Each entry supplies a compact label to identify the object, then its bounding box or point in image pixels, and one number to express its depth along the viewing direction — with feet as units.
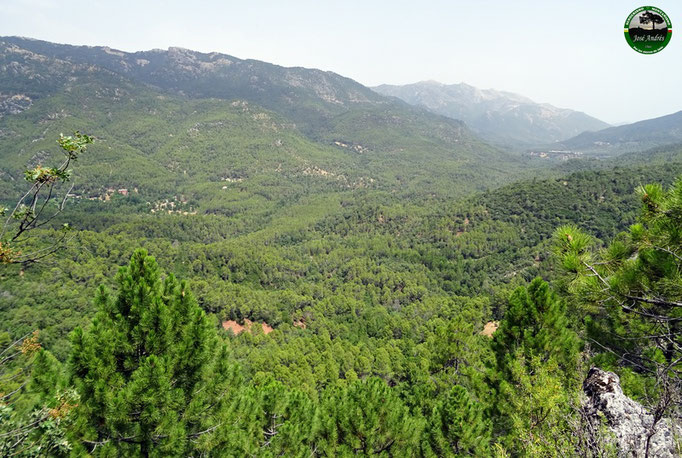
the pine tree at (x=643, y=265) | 17.02
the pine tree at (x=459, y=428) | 37.76
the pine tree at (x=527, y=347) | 33.24
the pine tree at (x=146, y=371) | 20.34
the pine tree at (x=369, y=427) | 40.32
